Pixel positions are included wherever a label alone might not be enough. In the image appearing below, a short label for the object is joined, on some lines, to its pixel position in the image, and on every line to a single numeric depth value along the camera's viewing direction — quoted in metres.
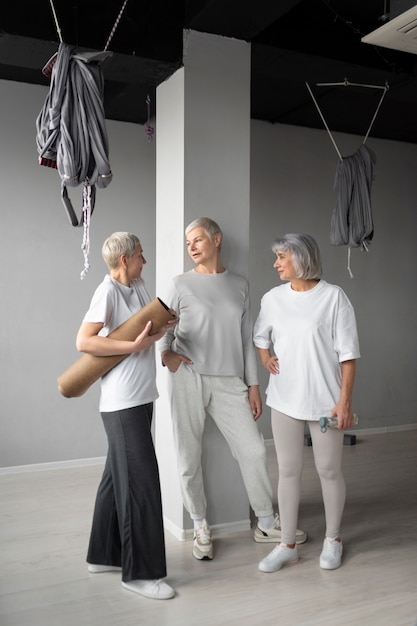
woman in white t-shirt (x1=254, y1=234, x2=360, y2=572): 2.69
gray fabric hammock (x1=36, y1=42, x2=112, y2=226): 2.29
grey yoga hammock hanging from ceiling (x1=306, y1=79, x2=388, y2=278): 4.13
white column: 3.13
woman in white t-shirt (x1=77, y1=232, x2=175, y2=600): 2.42
